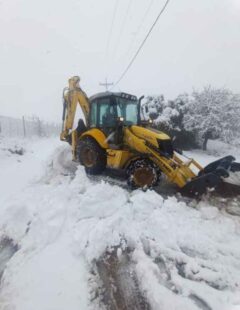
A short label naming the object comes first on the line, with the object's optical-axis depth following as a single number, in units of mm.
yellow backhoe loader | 6756
